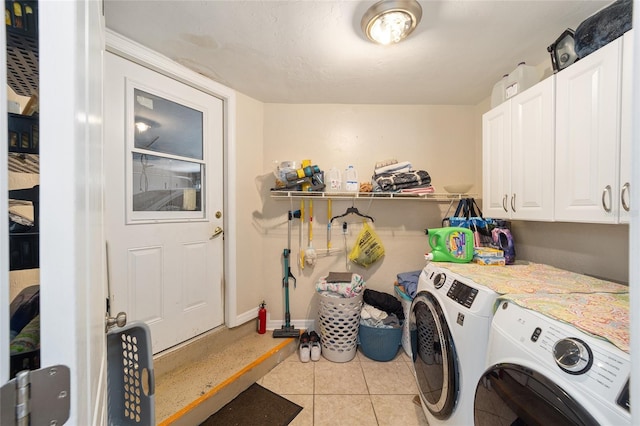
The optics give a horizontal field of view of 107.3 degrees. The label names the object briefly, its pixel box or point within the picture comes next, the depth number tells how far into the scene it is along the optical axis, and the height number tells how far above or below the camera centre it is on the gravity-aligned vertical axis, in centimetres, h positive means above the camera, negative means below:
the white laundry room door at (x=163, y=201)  145 +6
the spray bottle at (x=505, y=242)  154 -22
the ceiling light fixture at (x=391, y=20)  114 +98
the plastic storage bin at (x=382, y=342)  195 -110
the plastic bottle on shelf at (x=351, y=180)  207 +27
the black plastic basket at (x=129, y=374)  76 -55
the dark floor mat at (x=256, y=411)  142 -127
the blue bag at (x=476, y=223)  170 -10
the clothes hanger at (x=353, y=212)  223 -3
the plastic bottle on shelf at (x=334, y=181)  211 +26
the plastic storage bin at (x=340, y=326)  192 -95
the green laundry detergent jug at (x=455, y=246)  151 -24
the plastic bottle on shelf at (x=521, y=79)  145 +81
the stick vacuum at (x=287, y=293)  211 -78
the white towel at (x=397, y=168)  208 +37
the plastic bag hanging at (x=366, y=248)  221 -36
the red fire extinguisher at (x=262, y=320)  213 -101
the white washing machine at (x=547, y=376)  55 -45
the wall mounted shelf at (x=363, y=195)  202 +13
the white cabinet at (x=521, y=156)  125 +32
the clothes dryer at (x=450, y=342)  97 -61
